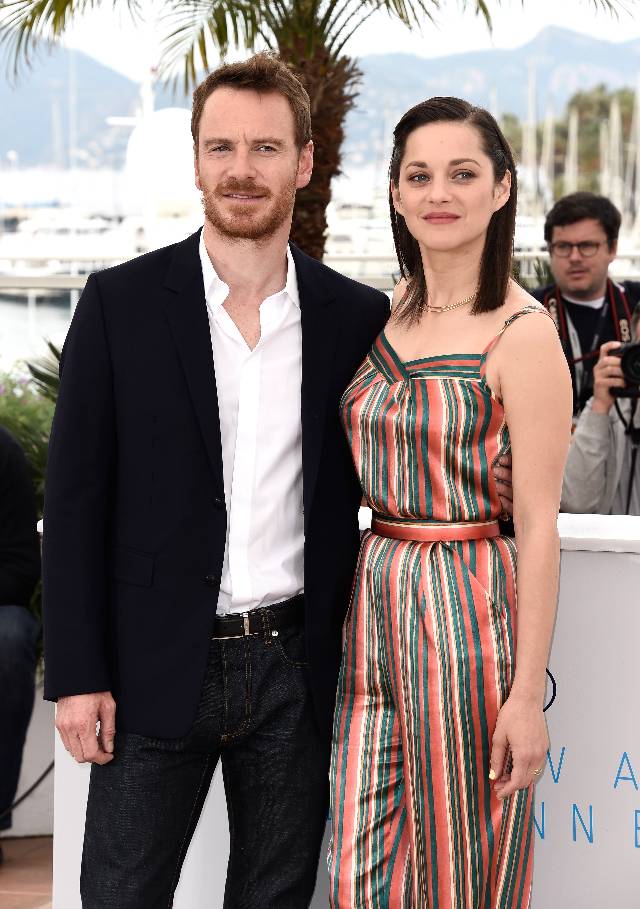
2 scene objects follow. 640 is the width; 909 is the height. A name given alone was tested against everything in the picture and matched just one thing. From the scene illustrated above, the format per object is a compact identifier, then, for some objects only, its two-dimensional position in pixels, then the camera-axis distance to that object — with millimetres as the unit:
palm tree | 6762
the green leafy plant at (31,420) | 5344
